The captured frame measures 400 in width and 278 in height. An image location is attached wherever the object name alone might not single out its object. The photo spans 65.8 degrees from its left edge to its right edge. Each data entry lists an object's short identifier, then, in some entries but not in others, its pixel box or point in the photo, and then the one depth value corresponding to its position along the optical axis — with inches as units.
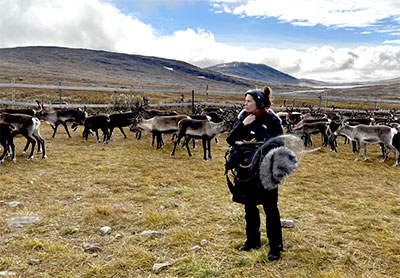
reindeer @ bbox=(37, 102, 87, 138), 574.6
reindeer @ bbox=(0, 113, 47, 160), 401.4
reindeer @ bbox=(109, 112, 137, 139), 582.6
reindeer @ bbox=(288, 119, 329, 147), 552.4
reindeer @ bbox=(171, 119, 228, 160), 451.2
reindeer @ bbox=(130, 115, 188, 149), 512.7
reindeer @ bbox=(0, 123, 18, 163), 371.6
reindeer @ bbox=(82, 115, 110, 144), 538.0
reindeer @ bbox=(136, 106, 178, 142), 639.6
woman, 152.6
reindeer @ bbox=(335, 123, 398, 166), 442.0
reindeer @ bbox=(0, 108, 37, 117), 556.2
